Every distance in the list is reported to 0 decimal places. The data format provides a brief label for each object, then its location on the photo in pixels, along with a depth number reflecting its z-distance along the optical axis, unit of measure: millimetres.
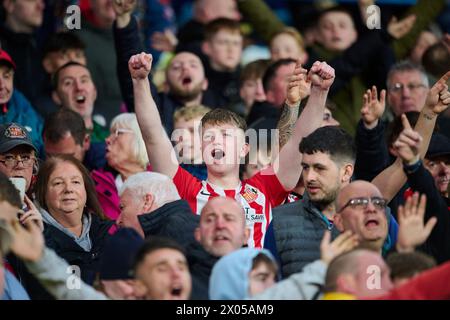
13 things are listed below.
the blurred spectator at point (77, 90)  12227
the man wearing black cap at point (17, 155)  10078
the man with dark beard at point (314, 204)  9039
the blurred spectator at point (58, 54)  13031
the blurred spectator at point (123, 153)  11115
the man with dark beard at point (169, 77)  11500
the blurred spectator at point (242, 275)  8039
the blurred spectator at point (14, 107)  11586
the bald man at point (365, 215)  8719
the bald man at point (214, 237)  8586
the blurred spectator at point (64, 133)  11172
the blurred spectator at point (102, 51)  13273
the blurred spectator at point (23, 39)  13258
